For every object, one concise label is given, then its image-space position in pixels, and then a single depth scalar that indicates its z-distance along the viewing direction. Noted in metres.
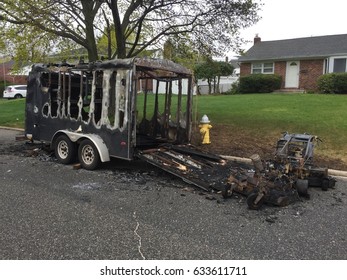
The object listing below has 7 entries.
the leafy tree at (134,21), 10.66
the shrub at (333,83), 21.69
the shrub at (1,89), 41.79
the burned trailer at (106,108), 7.11
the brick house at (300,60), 25.70
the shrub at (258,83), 25.83
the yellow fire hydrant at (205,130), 10.02
